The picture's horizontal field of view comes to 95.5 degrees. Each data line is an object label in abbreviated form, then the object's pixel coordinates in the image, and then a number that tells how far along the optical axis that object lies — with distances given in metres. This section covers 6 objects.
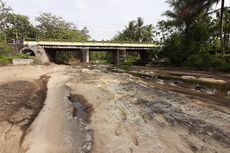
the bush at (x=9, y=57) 14.26
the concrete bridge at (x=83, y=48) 18.27
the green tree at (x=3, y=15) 21.28
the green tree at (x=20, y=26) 25.57
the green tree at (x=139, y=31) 29.89
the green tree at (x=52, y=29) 27.09
